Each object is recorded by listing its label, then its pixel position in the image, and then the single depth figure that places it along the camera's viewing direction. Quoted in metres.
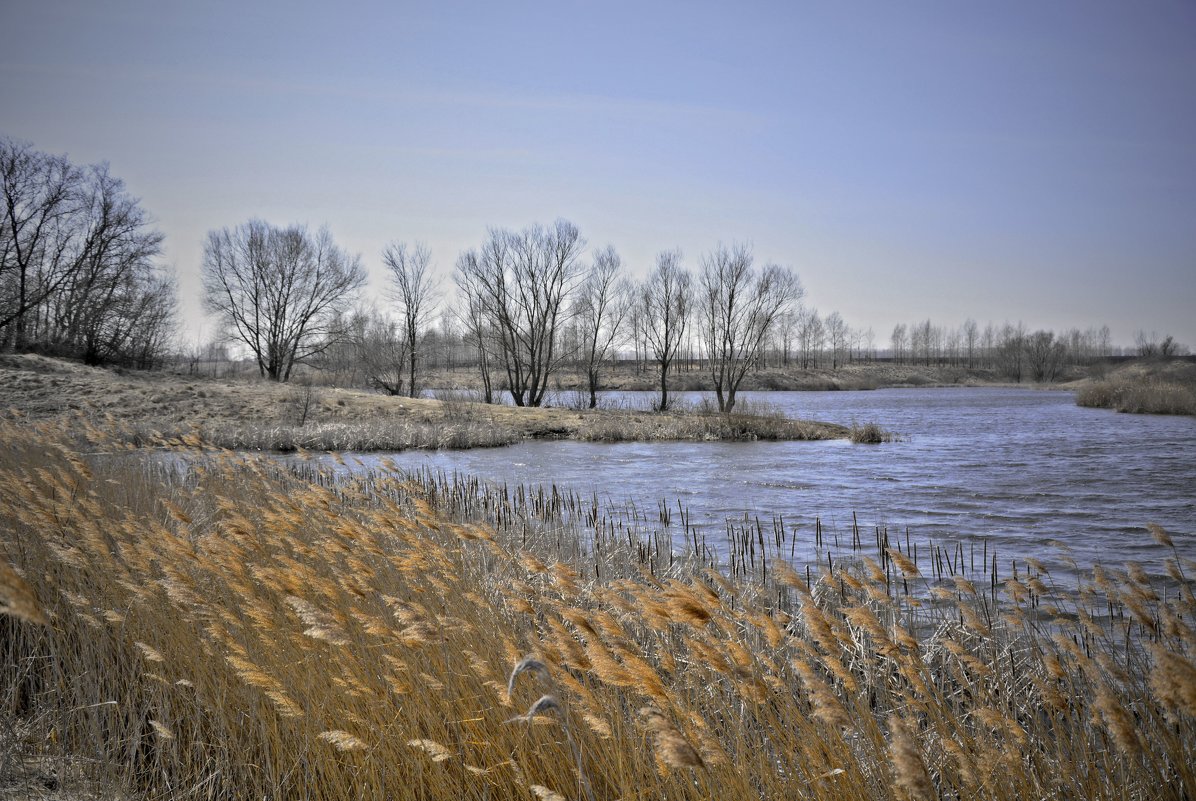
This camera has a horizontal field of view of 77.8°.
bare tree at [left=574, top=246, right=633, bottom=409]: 46.66
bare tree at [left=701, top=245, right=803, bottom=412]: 41.31
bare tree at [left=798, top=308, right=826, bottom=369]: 111.22
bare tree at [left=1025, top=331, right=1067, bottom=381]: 90.81
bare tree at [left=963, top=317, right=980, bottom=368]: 125.14
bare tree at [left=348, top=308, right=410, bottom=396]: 47.61
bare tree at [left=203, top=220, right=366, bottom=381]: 48.16
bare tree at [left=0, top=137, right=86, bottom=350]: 37.59
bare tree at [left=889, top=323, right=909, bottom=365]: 132.10
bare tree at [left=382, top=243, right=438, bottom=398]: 49.09
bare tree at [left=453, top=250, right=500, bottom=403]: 44.19
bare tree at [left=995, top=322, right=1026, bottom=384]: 93.38
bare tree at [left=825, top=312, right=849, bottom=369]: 116.44
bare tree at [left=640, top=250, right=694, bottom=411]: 45.72
